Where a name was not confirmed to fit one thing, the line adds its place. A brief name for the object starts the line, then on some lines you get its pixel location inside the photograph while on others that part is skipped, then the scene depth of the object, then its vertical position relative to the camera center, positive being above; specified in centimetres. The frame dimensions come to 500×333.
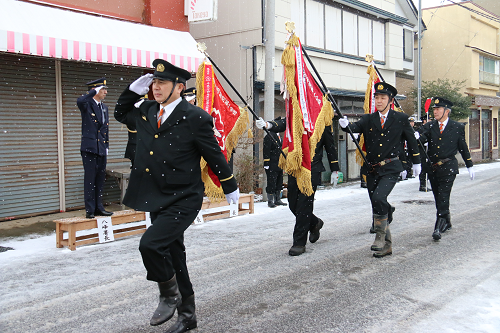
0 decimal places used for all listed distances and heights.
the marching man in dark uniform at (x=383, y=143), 630 +16
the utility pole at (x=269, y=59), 1091 +231
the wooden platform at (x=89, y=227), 677 -106
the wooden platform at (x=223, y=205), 905 -106
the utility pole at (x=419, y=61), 2111 +433
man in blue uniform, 718 +21
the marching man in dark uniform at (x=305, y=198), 639 -60
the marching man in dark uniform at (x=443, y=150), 740 +6
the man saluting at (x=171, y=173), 370 -13
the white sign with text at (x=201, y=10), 1113 +356
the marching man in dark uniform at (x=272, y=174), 1085 -43
